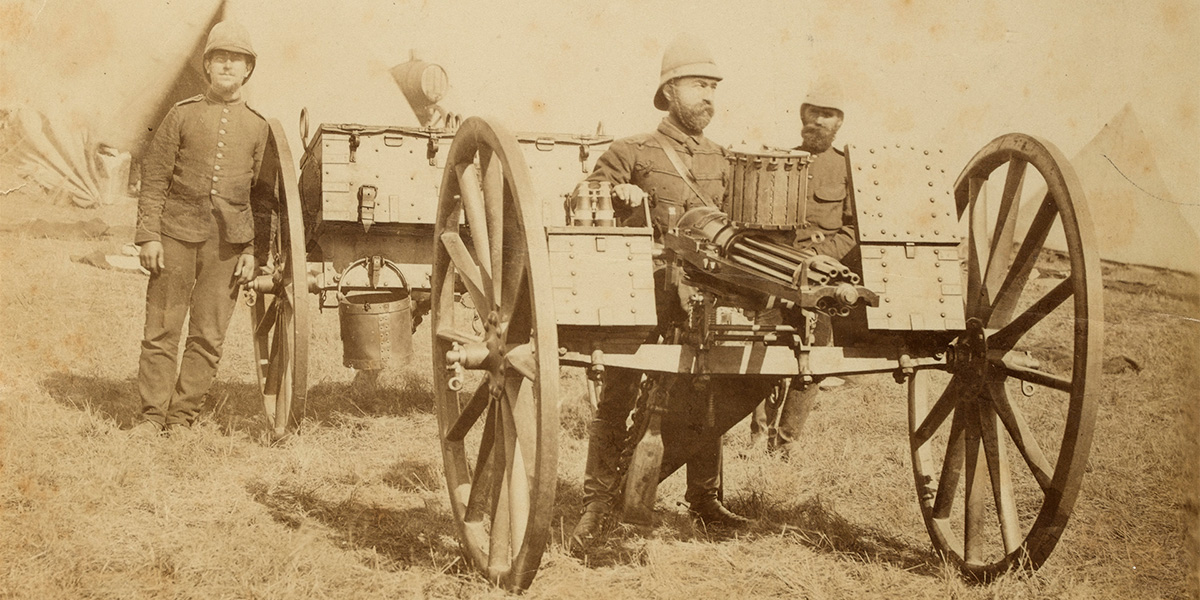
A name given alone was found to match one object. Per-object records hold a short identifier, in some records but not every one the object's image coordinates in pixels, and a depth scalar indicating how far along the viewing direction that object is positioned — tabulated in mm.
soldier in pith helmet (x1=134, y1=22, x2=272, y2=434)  5695
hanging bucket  5980
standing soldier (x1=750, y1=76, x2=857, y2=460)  4621
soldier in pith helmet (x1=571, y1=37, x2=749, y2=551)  4613
